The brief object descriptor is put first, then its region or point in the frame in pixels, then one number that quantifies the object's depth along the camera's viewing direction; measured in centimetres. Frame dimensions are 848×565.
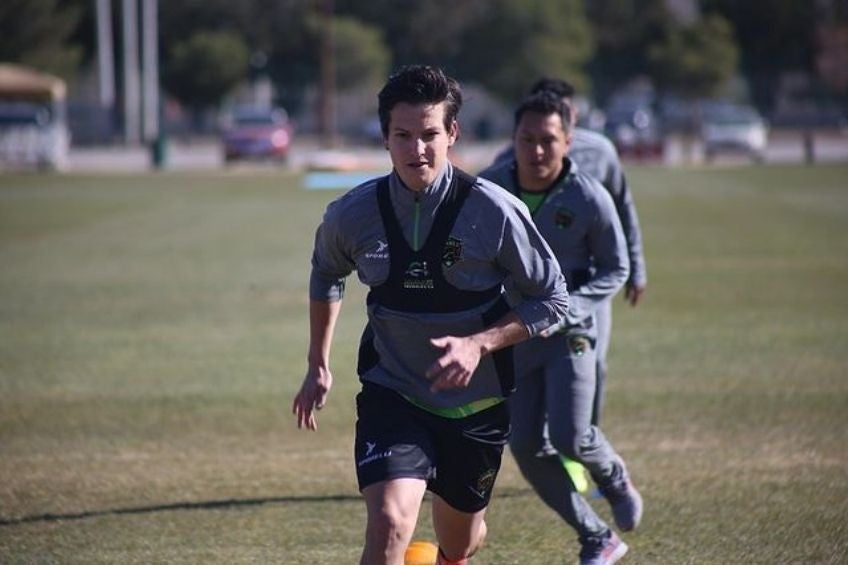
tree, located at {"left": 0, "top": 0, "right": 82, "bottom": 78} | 8762
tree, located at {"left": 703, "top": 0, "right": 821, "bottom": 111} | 10325
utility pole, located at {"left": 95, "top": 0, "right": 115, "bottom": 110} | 7138
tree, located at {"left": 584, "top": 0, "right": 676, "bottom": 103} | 10388
